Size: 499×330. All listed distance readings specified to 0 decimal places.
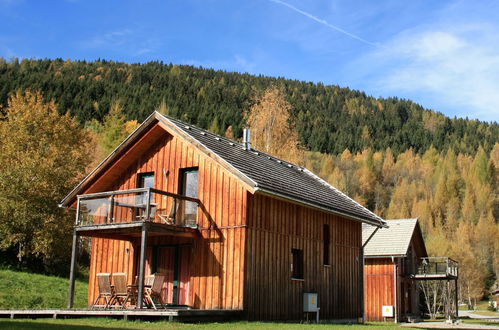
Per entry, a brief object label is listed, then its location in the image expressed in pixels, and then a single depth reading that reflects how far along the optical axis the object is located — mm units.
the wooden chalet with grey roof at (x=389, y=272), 32062
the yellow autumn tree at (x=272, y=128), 42844
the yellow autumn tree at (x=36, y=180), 31484
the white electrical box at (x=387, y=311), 31453
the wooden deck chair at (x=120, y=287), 16781
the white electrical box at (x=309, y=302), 19375
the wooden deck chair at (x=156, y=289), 16656
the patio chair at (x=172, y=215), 18016
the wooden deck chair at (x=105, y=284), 16812
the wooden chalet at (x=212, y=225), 17344
